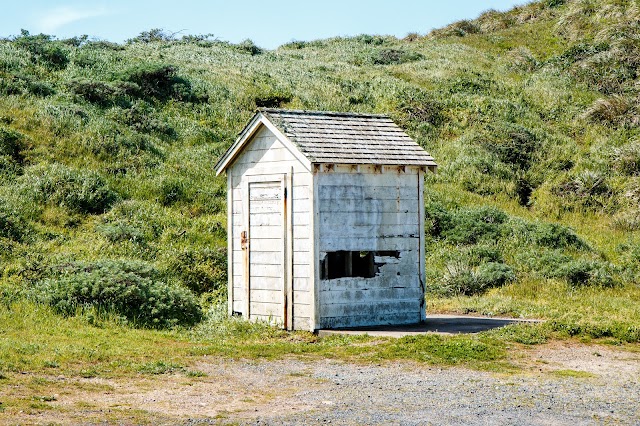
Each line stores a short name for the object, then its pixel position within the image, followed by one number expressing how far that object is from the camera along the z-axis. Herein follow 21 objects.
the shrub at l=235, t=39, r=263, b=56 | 50.12
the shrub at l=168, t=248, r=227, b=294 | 19.22
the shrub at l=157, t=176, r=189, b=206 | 25.60
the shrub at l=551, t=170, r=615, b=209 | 29.59
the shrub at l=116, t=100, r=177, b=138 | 30.66
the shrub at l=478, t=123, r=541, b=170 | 33.59
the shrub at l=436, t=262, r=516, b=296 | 20.00
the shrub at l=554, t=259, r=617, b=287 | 19.70
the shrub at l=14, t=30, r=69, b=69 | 35.47
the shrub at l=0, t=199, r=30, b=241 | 20.67
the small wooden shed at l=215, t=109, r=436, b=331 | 14.70
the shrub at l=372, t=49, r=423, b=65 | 48.59
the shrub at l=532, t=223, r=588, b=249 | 23.89
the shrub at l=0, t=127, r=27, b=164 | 25.53
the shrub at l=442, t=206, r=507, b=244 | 24.30
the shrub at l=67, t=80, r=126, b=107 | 31.75
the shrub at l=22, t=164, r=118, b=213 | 23.47
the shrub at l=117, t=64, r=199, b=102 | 34.00
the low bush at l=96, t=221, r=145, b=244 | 21.16
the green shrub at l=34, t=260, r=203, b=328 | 14.41
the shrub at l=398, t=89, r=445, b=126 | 36.19
